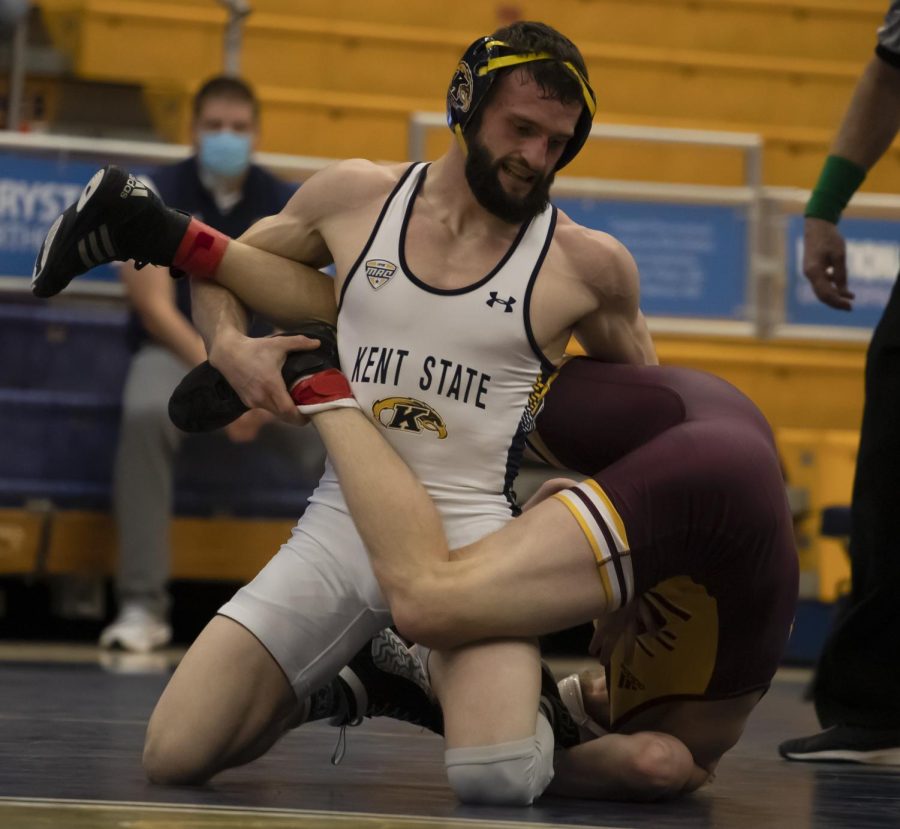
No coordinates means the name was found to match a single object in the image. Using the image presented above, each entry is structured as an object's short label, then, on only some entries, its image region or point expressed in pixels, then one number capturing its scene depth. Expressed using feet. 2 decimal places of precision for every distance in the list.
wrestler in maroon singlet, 19.57
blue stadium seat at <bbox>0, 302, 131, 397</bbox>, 40.29
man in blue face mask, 37.78
